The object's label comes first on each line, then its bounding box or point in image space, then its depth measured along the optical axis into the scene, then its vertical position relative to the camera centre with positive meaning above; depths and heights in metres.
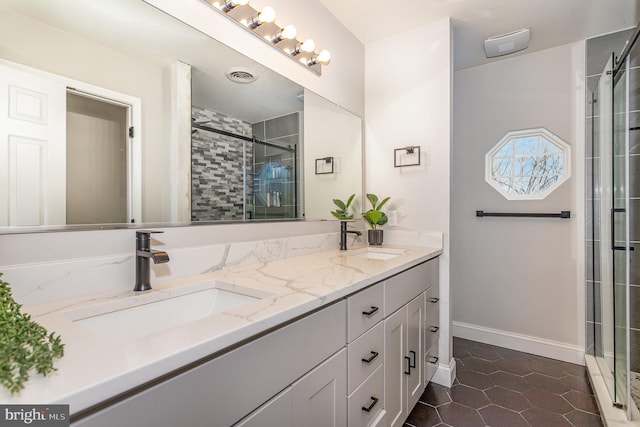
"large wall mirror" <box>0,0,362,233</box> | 0.85 +0.31
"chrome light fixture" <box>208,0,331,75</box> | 1.34 +0.88
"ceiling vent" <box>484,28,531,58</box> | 2.21 +1.22
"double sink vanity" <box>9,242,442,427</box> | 0.50 -0.30
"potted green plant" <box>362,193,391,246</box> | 2.17 -0.06
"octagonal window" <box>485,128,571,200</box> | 2.42 +0.37
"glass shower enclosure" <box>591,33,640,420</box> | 1.63 -0.09
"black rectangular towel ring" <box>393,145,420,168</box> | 2.19 +0.38
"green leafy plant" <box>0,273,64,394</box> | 0.42 -0.21
